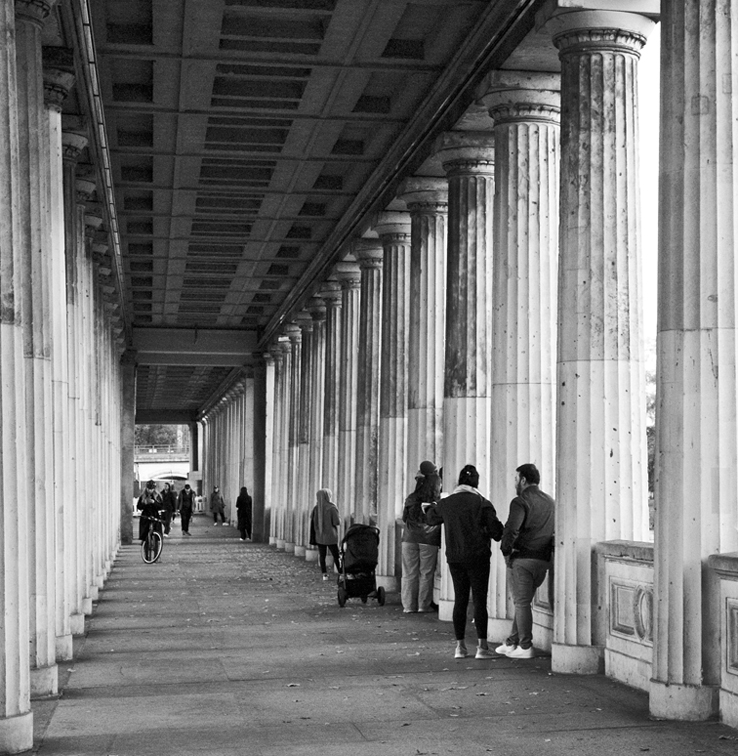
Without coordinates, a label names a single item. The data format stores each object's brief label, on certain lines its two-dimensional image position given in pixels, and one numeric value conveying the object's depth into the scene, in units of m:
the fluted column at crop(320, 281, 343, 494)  34.81
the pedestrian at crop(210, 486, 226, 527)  71.81
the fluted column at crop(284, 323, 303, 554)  42.22
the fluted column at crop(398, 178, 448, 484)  23.11
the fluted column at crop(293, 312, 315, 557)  39.97
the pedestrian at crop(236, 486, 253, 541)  51.72
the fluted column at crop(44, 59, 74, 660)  15.62
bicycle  35.59
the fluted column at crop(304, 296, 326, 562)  38.47
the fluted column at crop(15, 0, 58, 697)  12.54
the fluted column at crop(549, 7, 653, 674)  14.24
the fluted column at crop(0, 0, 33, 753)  9.87
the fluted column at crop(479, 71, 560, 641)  17.20
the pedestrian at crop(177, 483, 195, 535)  57.63
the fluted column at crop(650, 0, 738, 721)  10.96
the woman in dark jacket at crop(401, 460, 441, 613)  20.81
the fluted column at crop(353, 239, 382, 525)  28.23
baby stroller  21.52
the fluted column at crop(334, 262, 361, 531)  31.86
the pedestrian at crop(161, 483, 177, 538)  51.66
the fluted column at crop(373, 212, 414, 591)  24.81
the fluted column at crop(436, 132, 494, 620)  19.91
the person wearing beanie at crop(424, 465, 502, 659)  14.83
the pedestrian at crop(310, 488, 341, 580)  27.29
